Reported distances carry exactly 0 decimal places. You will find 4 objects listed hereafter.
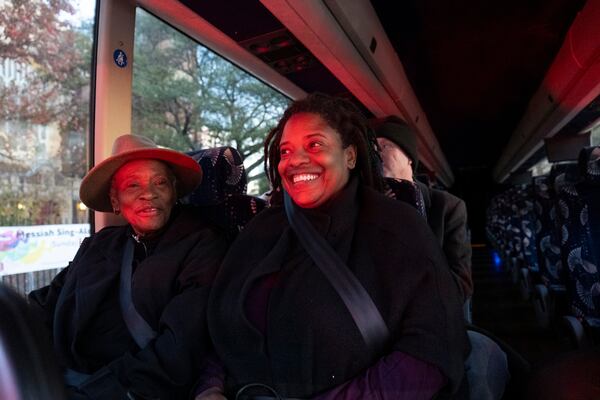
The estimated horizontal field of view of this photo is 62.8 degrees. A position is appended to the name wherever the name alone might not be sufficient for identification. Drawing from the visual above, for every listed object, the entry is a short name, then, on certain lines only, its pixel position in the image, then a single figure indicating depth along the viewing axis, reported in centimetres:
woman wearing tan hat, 170
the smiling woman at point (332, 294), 133
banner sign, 206
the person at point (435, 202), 219
